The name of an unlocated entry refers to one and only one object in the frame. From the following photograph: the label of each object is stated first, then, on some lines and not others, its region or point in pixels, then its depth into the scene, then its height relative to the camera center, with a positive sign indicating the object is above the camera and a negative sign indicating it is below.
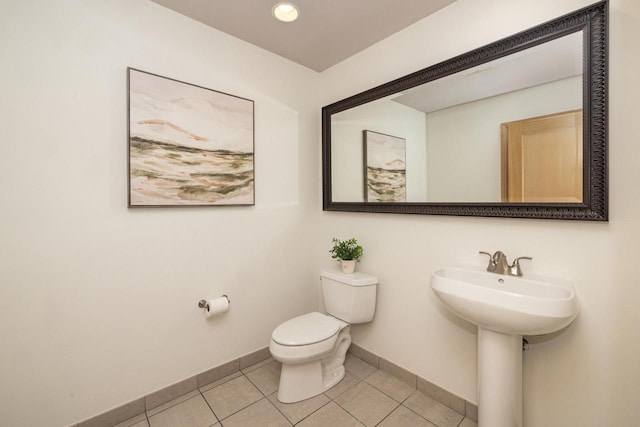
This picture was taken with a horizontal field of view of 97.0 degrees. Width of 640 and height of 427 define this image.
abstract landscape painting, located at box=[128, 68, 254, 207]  1.57 +0.43
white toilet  1.65 -0.75
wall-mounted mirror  1.17 +0.43
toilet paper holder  1.80 -0.58
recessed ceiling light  1.64 +1.20
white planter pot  2.05 -0.38
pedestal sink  1.11 -0.45
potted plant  2.05 -0.30
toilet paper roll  1.77 -0.59
